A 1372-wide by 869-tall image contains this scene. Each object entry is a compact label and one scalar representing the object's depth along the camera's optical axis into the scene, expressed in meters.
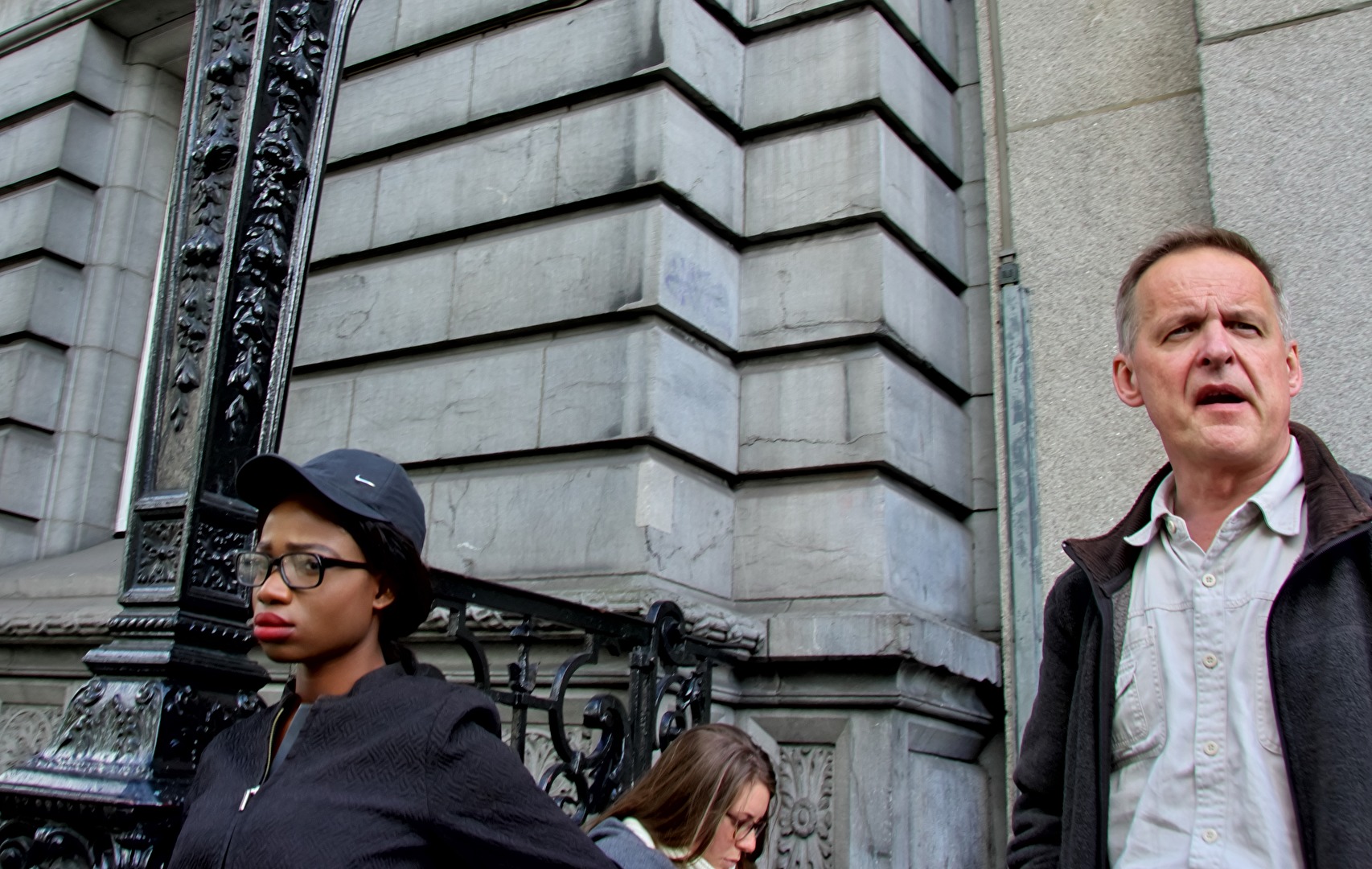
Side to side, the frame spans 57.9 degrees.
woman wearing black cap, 2.30
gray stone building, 5.71
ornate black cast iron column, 2.82
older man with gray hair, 1.89
